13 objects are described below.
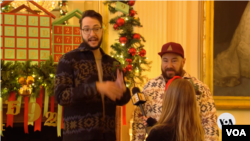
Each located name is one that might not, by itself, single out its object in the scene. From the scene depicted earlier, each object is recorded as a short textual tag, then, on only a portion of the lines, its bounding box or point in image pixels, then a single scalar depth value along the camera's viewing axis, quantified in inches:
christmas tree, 129.2
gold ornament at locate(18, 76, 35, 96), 117.5
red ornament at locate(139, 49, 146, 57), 132.0
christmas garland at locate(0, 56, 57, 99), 117.6
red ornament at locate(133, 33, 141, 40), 131.0
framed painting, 171.9
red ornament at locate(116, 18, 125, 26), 130.9
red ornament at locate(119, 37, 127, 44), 129.5
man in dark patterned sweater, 73.3
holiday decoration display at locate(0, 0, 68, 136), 119.4
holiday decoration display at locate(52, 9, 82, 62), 133.5
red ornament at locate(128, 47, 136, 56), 127.2
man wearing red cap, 96.9
